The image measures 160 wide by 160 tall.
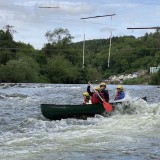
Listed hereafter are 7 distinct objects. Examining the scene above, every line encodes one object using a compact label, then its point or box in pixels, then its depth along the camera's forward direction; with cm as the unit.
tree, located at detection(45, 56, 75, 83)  10800
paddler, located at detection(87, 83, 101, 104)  2295
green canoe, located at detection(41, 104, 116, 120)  2144
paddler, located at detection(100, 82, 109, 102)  2320
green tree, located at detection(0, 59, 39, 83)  8912
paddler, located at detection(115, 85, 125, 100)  2432
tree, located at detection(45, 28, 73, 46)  13712
